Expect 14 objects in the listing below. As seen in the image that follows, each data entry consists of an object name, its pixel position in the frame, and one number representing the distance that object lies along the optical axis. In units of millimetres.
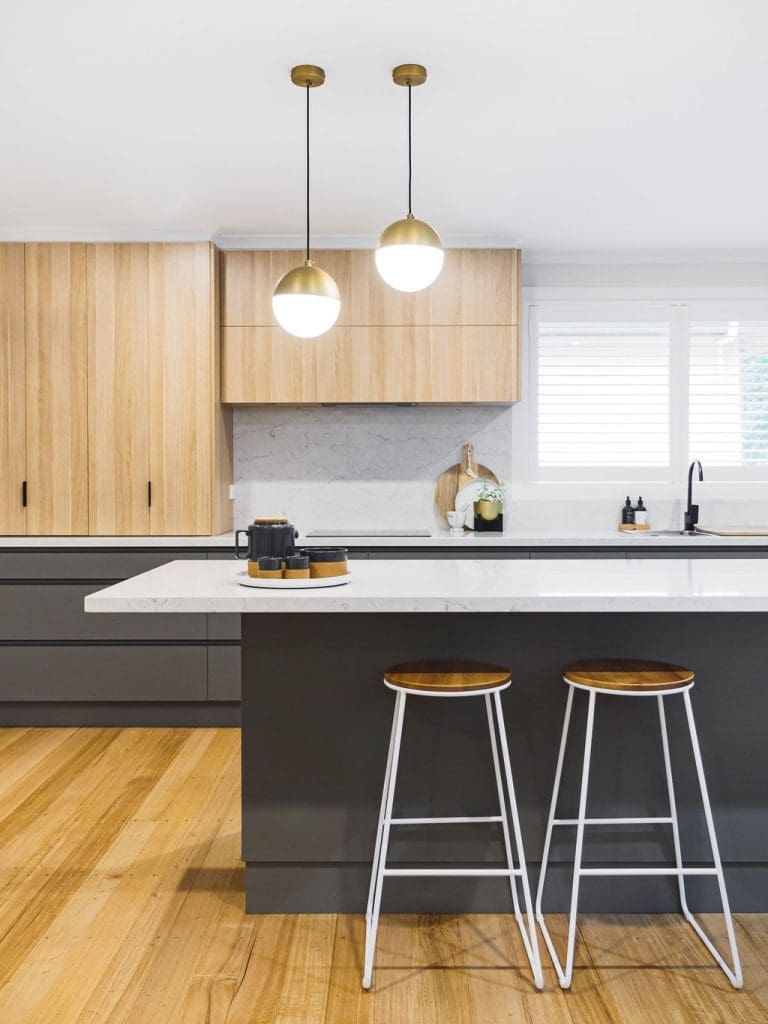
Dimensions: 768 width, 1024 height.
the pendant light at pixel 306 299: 2496
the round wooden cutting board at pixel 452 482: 4738
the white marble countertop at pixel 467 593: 1985
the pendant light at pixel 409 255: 2367
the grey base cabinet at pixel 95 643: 4020
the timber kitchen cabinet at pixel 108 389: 4184
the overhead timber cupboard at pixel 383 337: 4312
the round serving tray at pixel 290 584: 2137
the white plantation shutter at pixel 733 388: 4793
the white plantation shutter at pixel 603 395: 4785
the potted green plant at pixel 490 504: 4512
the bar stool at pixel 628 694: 2000
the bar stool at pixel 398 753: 1997
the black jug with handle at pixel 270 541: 2293
